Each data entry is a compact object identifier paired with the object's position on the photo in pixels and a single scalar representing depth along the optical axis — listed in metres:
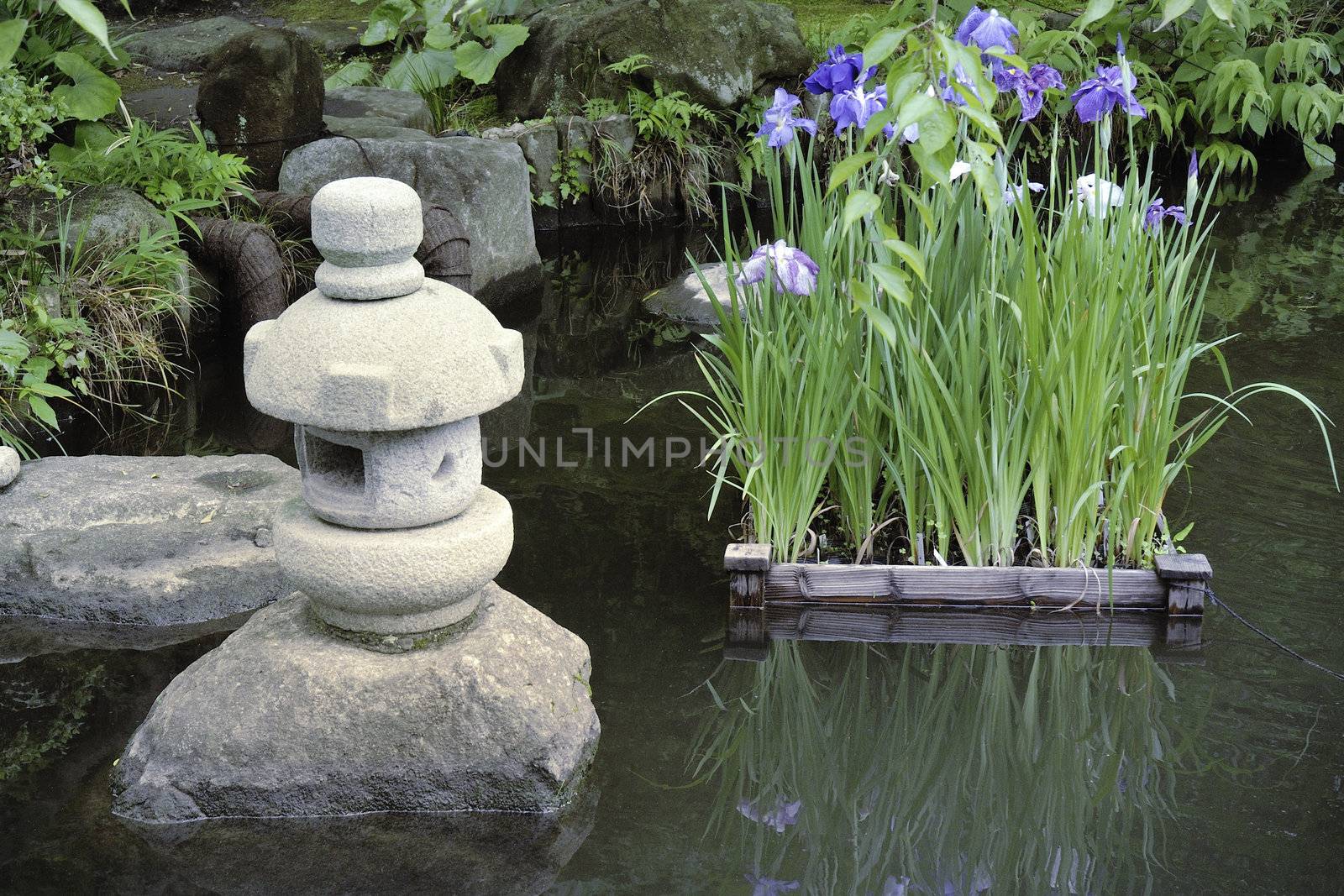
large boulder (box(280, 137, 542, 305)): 6.56
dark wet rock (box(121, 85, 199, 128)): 7.03
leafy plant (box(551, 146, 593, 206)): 8.01
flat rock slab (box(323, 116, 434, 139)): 6.95
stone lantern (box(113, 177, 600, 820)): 2.70
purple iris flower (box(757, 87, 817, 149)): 3.68
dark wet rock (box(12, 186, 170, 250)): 5.30
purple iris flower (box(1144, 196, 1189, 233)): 3.74
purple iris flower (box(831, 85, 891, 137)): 3.54
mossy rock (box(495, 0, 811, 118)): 8.34
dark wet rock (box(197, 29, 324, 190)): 6.32
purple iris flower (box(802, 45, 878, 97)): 3.58
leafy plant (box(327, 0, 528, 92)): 8.15
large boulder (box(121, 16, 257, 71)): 8.51
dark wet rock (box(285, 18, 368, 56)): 9.34
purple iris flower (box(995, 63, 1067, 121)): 3.65
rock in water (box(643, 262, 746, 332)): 6.47
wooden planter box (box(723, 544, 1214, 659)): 3.57
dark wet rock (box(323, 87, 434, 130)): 7.45
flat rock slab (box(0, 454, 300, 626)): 3.61
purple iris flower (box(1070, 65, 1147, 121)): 3.57
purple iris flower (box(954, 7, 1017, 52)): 3.34
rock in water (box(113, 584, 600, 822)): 2.77
